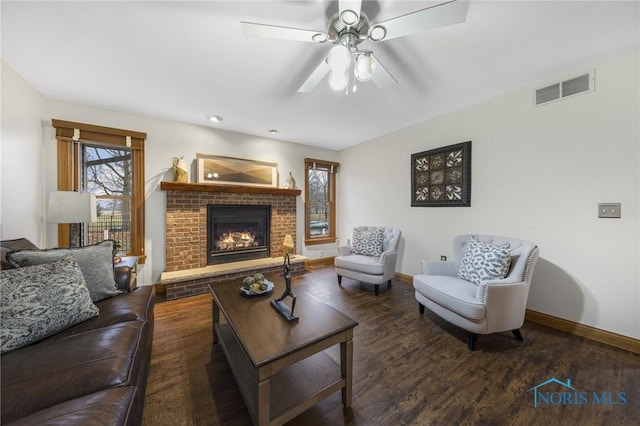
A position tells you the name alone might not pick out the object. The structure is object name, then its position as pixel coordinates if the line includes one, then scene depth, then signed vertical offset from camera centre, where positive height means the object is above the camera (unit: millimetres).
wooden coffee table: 1064 -723
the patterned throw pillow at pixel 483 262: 2021 -475
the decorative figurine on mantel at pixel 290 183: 4208 +516
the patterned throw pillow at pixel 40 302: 1086 -477
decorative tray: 1727 -620
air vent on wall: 2045 +1159
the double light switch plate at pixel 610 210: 1923 +7
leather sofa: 786 -682
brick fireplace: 3084 -162
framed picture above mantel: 3439 +643
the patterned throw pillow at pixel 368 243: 3400 -484
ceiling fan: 1196 +1060
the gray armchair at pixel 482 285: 1799 -685
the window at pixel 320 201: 4547 +209
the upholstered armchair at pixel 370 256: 3021 -671
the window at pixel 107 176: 2637 +438
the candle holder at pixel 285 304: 1367 -621
